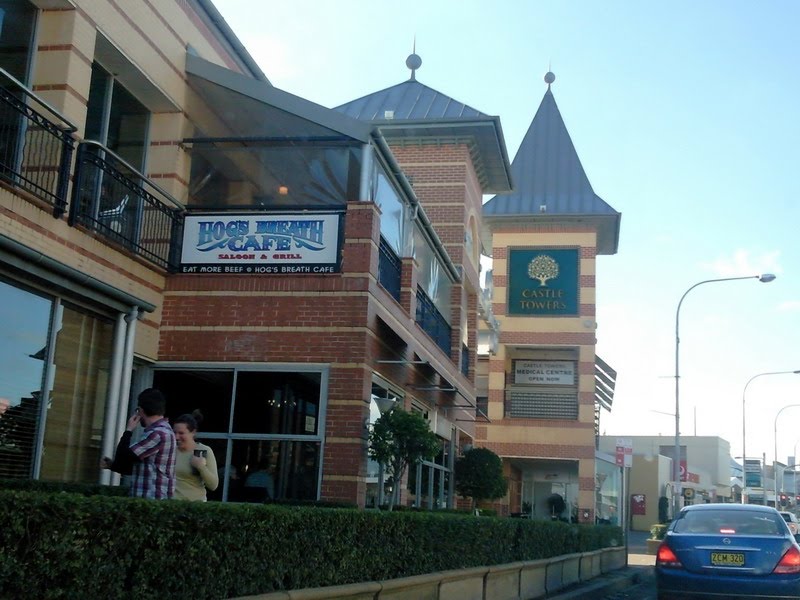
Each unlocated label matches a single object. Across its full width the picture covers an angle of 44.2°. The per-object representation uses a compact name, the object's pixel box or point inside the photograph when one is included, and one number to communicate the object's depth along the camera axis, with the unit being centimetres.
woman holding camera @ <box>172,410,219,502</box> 755
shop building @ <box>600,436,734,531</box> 5588
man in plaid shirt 688
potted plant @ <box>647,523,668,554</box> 3222
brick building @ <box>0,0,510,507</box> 1041
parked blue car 1111
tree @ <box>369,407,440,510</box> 1316
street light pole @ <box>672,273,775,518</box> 2931
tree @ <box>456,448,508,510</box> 2141
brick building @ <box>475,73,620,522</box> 3441
